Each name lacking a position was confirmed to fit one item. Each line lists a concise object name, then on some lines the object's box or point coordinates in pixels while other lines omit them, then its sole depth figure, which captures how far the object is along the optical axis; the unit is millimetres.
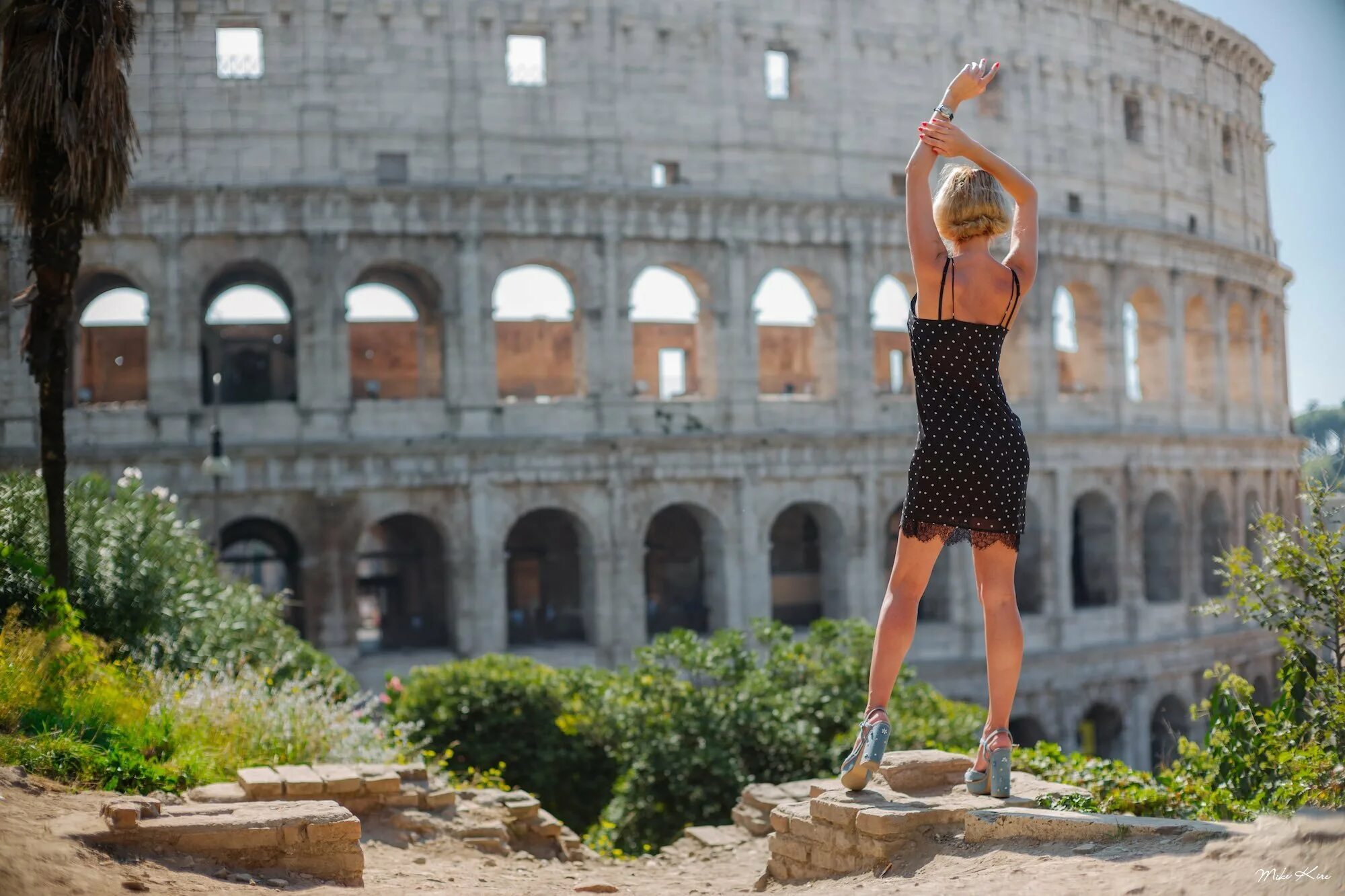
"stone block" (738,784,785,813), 10328
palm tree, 10789
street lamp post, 18328
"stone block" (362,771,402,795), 8836
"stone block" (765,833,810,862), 6875
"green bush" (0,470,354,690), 11164
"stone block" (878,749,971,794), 7129
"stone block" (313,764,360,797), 8602
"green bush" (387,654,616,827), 14555
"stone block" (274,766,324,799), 8094
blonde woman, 5949
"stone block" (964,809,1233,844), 5465
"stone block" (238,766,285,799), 7848
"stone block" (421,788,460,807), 9461
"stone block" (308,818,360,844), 6711
